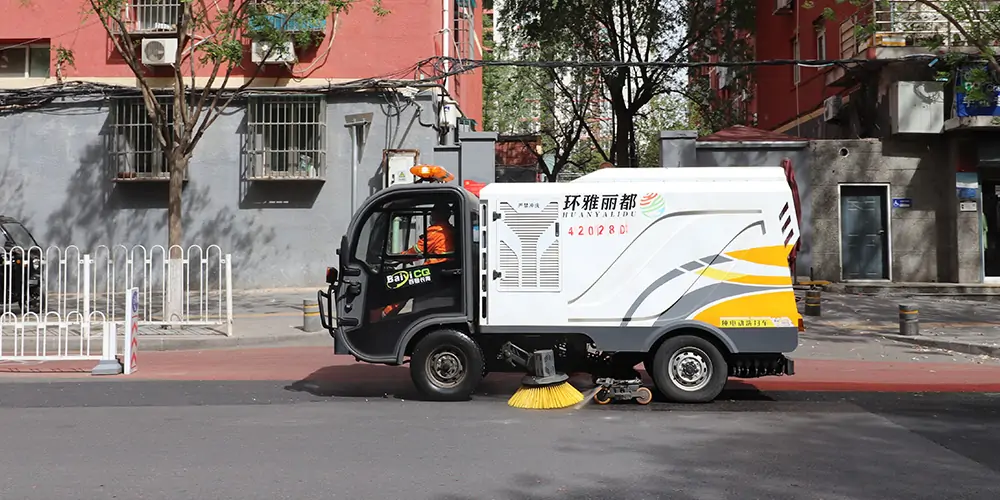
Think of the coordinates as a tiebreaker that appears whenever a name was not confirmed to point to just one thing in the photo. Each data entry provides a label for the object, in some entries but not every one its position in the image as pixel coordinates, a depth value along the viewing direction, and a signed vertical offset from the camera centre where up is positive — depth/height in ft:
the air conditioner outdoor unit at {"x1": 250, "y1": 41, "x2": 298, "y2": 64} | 57.88 +15.09
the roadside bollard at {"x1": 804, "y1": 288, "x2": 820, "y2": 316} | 48.42 -2.17
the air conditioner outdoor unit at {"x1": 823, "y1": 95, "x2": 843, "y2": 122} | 68.28 +12.87
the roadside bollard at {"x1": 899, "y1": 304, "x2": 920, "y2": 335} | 41.81 -2.79
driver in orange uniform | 27.04 +0.92
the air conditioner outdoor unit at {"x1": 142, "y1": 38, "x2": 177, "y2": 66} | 60.23 +15.60
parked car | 39.78 -0.29
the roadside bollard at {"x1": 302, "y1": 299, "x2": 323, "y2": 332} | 44.37 -2.60
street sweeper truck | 26.07 -0.40
